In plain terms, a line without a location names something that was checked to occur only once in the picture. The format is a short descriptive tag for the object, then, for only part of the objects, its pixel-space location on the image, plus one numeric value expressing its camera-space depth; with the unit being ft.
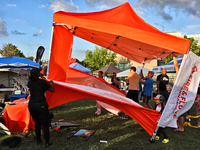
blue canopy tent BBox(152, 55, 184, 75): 30.95
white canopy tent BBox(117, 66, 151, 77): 56.84
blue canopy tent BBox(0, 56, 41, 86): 25.55
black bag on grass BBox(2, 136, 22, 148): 11.79
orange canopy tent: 11.76
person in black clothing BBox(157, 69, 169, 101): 19.60
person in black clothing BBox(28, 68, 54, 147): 11.05
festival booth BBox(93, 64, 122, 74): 64.59
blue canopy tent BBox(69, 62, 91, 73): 46.30
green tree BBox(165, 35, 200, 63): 64.62
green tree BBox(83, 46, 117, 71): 123.03
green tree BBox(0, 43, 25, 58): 122.89
